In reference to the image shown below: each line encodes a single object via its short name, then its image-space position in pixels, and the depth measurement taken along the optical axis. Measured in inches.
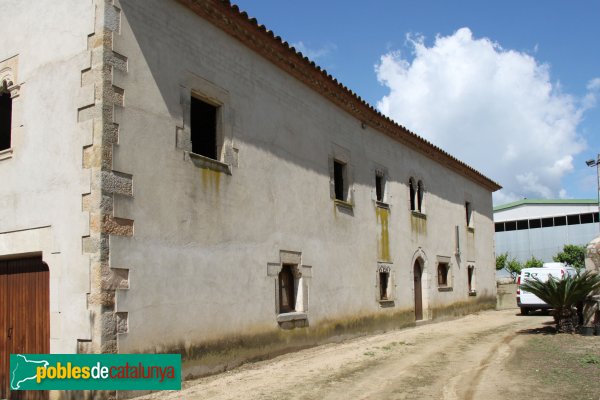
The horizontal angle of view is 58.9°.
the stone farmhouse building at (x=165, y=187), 276.2
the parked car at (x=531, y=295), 724.7
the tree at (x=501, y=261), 1697.8
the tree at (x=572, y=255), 1643.7
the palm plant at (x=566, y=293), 462.3
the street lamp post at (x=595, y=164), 1202.4
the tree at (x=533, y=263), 1558.7
